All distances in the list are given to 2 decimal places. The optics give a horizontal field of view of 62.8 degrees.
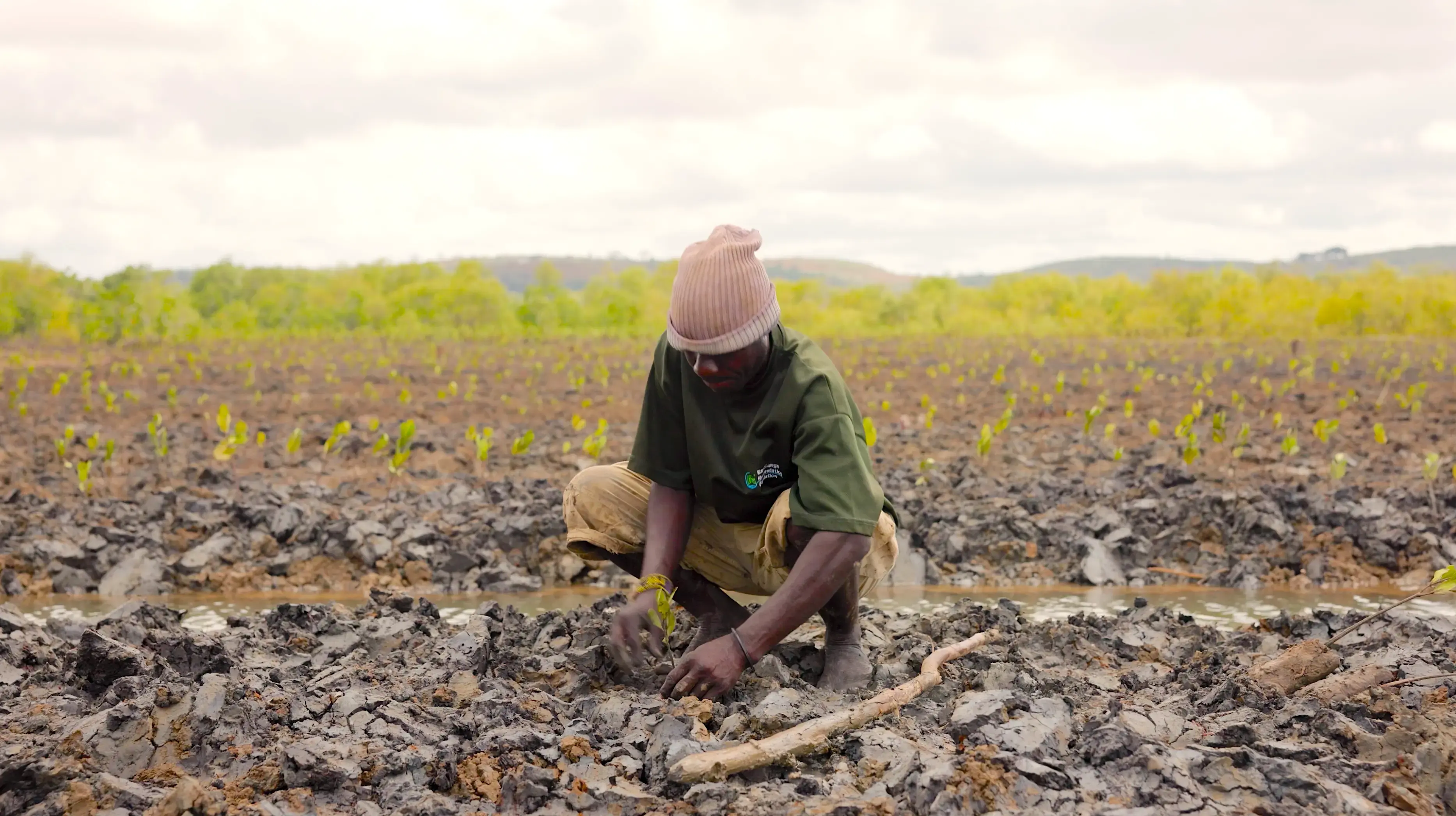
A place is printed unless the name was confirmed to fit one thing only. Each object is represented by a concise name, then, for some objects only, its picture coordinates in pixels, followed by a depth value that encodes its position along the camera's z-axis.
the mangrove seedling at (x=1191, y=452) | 7.57
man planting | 3.20
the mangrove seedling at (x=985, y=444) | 7.71
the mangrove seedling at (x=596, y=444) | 7.52
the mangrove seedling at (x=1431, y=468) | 6.63
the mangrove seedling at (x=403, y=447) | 6.98
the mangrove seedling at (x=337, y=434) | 7.71
